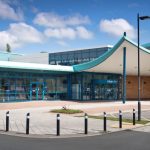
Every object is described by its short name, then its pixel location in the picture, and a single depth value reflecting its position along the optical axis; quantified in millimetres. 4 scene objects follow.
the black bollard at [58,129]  9241
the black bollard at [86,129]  9518
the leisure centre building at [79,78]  23161
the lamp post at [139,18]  12482
